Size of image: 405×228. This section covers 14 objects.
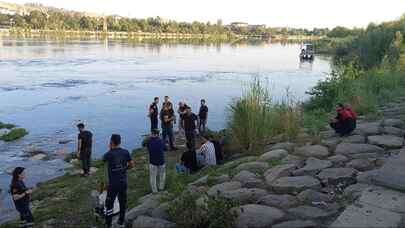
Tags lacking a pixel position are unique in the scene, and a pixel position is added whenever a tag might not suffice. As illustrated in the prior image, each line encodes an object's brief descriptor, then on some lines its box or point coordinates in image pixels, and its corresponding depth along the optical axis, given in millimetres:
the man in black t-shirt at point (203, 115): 15695
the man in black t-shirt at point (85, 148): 11297
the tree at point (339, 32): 125006
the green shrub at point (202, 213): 5174
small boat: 65081
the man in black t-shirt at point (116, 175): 6734
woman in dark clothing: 7840
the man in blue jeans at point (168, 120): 13367
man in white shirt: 10336
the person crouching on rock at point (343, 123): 9703
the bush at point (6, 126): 19328
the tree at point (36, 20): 138000
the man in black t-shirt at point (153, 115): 14750
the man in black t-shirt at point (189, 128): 12461
